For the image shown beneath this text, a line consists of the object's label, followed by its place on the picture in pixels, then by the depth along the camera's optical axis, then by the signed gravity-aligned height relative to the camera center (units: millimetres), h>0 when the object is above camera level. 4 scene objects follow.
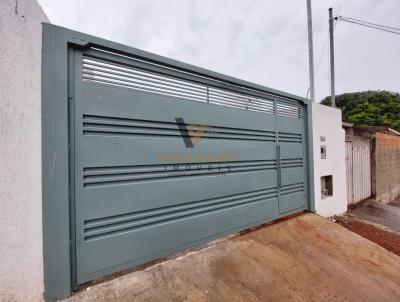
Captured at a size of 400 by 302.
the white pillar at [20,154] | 1673 +13
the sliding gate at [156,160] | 2217 -77
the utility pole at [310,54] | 7477 +3102
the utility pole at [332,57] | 8547 +3386
